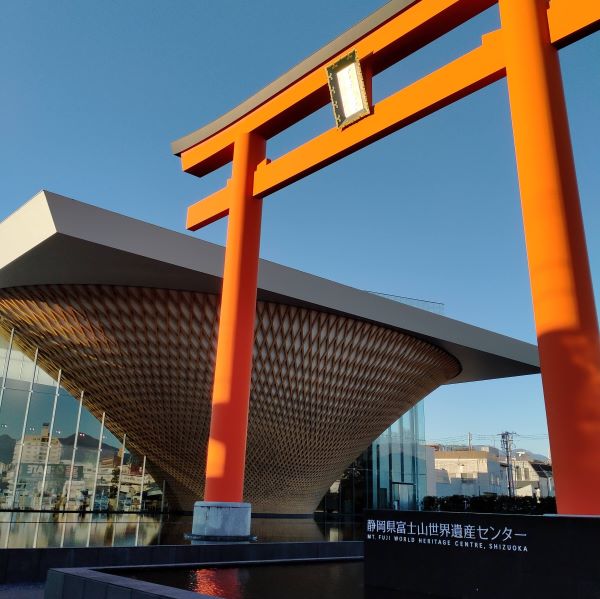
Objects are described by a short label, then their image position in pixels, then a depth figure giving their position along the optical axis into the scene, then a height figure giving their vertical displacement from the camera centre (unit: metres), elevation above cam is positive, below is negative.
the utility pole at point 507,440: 47.59 +5.59
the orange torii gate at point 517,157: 6.10 +5.00
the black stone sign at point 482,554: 4.84 -0.39
